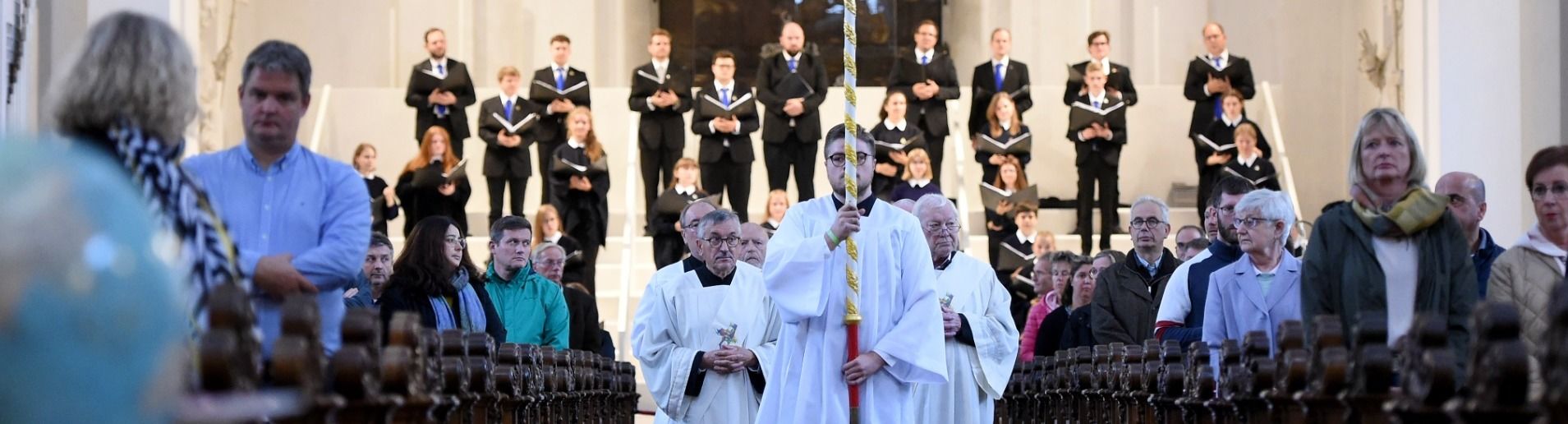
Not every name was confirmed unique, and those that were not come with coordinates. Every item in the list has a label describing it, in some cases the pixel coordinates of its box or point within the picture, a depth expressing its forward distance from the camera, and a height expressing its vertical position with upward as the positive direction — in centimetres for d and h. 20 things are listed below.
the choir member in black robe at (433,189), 3294 +25
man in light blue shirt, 924 +5
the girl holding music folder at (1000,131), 3369 +74
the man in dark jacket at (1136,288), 1873 -35
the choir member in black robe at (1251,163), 3350 +46
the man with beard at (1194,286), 1578 -28
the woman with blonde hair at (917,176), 3108 +33
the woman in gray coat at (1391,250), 1011 -9
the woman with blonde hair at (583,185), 3256 +28
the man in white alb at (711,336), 1792 -55
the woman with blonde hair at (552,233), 2917 -11
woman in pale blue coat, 1396 -23
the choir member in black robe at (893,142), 3219 +62
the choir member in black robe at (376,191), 3266 +23
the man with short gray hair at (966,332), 1764 -52
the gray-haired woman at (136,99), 659 +20
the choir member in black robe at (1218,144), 3444 +64
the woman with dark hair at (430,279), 1487 -23
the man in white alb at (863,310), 1459 -35
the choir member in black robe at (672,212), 3127 +5
